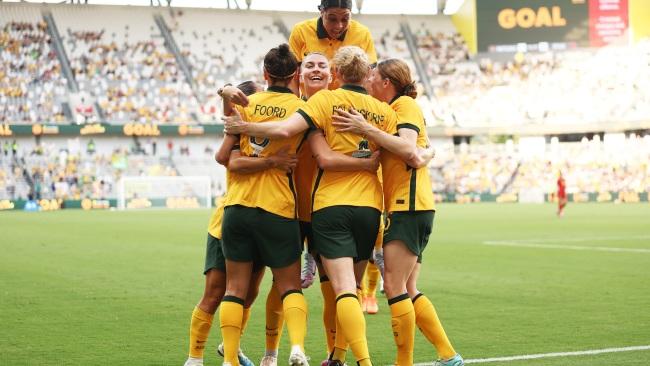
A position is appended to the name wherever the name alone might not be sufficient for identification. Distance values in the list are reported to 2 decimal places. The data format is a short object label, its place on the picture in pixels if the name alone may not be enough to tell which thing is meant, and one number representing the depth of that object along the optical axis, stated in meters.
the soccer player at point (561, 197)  36.53
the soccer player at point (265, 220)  6.52
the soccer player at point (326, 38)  8.44
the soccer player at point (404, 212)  6.54
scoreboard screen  61.53
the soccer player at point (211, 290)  6.93
